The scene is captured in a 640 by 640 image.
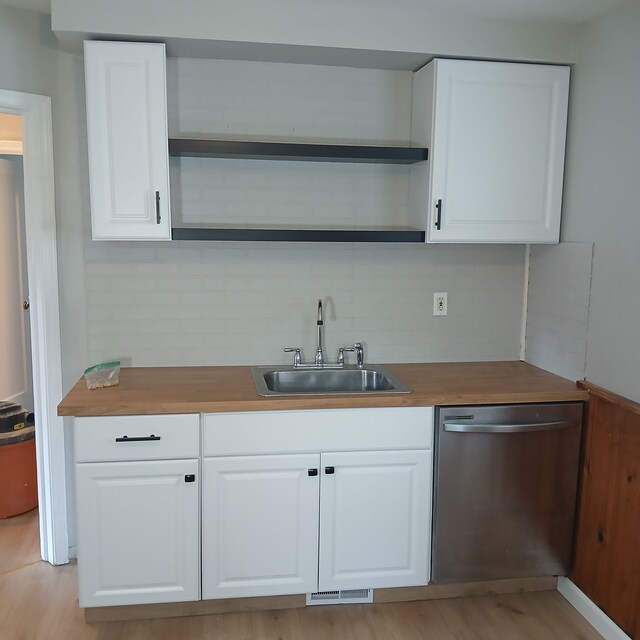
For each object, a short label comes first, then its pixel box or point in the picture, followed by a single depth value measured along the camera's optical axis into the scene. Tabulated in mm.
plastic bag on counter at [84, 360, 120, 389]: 2473
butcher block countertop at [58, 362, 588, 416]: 2305
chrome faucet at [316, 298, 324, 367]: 2854
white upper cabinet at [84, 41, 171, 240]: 2389
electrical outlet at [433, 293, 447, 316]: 3020
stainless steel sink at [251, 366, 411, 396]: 2801
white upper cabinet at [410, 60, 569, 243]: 2600
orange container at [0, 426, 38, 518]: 3242
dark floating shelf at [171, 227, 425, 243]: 2539
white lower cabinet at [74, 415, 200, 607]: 2301
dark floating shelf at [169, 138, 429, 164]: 2492
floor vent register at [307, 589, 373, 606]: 2570
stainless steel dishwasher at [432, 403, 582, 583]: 2480
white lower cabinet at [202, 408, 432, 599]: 2381
